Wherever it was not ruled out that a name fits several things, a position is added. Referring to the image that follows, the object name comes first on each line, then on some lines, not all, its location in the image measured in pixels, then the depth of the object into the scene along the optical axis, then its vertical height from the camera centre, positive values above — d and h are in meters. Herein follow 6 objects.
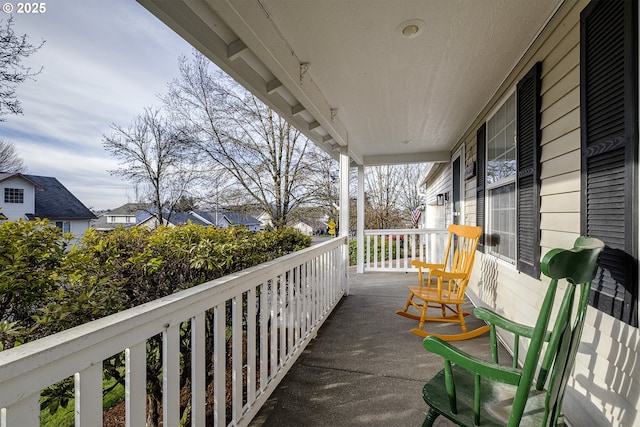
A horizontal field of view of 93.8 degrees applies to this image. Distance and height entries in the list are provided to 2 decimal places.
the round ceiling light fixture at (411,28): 1.88 +1.21
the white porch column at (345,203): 4.30 +0.16
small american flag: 11.82 -0.07
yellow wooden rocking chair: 2.88 -0.83
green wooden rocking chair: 0.89 -0.53
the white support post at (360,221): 5.88 -0.14
